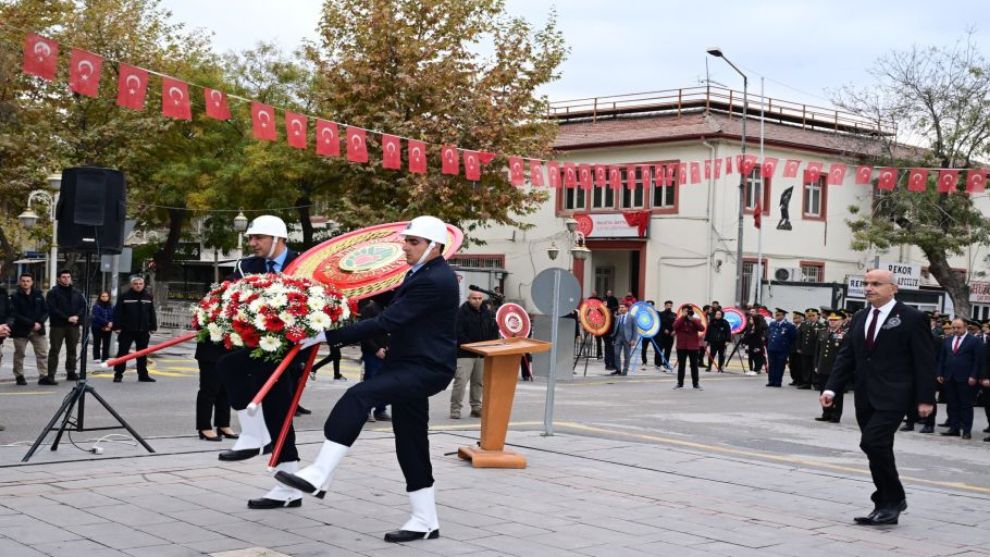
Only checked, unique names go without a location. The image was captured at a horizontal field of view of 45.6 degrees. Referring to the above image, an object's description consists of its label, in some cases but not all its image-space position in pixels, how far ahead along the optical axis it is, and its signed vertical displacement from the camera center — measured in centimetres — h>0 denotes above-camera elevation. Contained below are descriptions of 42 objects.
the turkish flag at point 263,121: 1859 +280
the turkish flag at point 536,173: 2696 +303
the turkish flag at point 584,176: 2778 +306
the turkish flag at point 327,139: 2116 +289
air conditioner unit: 3788 +121
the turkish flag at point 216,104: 1739 +283
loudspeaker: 1095 +76
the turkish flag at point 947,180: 2370 +277
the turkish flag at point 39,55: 1414 +283
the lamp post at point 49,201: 2626 +233
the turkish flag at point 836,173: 2500 +298
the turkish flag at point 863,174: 2347 +282
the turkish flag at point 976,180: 2278 +268
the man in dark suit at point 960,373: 1631 -79
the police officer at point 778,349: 2606 -84
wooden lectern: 1049 -89
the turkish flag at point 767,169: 2561 +309
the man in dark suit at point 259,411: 780 -77
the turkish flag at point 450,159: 2380 +290
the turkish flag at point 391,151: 2256 +288
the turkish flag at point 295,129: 1942 +278
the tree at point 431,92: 3209 +579
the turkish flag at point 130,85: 1622 +287
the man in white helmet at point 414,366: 695 -40
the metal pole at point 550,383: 1301 -87
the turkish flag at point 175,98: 1680 +281
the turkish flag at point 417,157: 2334 +288
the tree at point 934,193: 3703 +417
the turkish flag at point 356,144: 2141 +284
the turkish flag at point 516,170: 2573 +291
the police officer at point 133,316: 2028 -41
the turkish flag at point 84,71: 1505 +284
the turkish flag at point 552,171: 2789 +316
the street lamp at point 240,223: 3519 +216
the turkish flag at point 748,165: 2734 +338
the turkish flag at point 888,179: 2381 +276
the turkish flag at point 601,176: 2767 +308
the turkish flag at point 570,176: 2688 +300
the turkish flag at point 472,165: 2445 +288
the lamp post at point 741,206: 3556 +319
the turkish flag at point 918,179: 2328 +272
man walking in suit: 838 -45
